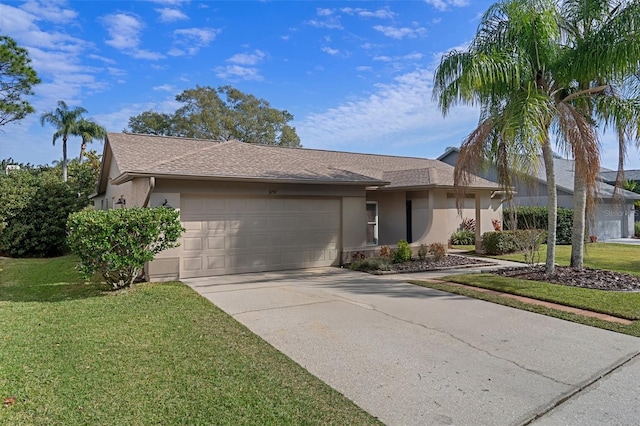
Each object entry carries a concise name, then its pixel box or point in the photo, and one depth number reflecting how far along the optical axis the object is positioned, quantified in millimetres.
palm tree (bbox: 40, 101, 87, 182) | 33469
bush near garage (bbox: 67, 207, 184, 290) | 7941
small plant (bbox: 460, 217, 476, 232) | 19172
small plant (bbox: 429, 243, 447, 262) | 13508
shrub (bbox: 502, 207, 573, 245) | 19516
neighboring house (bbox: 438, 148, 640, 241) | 22484
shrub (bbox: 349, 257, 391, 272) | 11881
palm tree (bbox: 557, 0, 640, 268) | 8766
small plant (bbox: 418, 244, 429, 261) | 13578
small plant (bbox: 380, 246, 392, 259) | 13177
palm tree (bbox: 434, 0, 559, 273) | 8914
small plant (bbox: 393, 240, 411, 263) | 13055
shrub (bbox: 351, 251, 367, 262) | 12932
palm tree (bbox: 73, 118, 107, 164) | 34781
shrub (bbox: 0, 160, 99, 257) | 17312
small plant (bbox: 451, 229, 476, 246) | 18703
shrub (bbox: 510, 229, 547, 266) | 12030
